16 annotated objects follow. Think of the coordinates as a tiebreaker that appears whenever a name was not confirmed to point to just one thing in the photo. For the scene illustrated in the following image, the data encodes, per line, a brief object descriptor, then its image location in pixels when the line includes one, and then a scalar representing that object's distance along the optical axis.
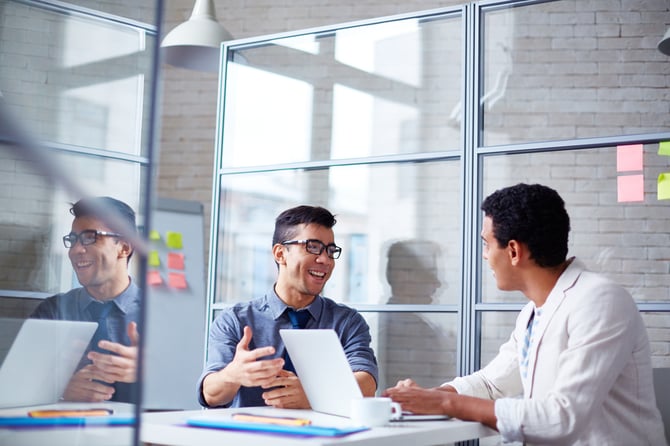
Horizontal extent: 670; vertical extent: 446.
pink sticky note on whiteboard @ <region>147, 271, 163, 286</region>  4.14
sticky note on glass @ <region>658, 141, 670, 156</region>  2.60
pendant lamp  3.73
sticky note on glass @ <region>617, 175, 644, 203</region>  2.71
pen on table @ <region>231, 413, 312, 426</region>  1.64
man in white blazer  1.83
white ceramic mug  1.71
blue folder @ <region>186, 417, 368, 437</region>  1.51
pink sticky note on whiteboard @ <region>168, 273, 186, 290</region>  4.93
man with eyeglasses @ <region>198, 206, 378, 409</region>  2.27
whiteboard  4.71
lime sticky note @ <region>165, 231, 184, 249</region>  5.00
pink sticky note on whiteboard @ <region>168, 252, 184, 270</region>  4.95
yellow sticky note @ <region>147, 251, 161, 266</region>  4.55
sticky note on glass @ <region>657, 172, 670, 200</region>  2.67
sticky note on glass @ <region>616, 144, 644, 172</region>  2.68
